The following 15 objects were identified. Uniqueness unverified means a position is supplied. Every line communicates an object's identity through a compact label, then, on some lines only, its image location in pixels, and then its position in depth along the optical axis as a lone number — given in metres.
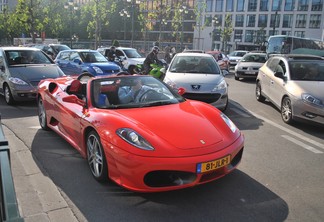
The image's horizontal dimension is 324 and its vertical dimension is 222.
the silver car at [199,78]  8.25
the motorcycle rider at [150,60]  13.12
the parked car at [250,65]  17.75
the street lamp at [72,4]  32.94
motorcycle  11.40
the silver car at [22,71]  9.05
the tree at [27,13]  40.91
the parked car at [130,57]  18.00
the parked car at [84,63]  13.31
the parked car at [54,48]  21.08
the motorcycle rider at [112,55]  18.00
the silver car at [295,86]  7.05
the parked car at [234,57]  29.65
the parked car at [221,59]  23.39
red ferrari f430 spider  3.64
